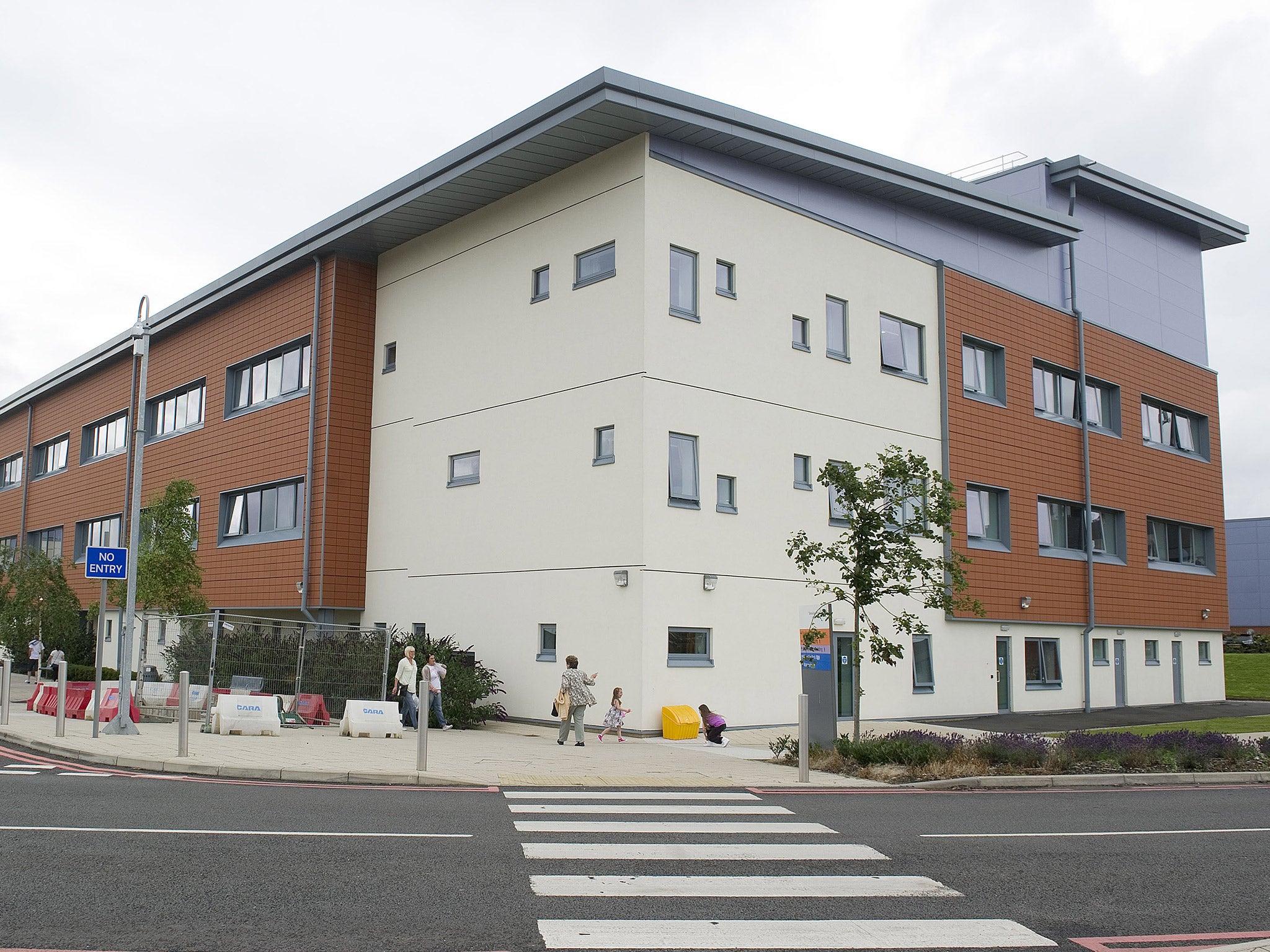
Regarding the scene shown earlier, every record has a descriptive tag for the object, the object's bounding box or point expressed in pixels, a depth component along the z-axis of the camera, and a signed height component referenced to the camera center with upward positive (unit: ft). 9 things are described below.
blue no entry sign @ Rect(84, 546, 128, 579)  57.62 +3.78
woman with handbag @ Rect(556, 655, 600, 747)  61.98 -2.98
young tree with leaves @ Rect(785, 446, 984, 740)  54.65 +5.13
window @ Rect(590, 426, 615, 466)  72.13 +12.46
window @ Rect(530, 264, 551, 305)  79.36 +24.88
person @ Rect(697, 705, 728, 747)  64.28 -4.68
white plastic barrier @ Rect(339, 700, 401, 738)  63.41 -4.47
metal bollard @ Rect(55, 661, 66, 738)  58.85 -3.57
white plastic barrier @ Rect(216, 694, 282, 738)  61.41 -4.13
